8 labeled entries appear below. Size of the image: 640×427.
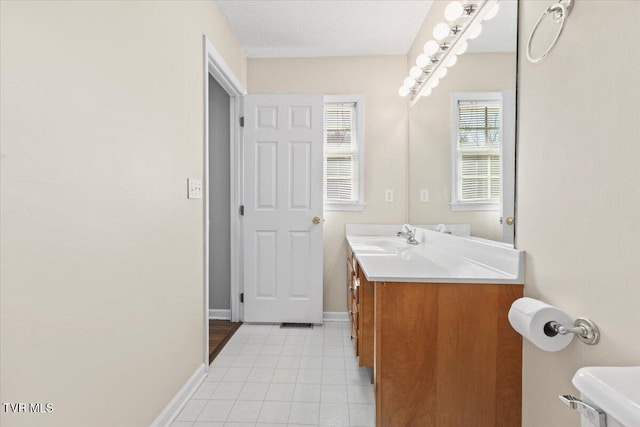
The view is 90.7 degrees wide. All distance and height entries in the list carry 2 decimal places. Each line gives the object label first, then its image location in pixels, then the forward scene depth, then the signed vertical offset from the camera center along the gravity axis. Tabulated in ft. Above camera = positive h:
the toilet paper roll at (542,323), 3.22 -1.25
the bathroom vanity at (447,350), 4.16 -1.95
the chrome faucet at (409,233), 8.08 -0.87
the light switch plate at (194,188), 5.90 +0.25
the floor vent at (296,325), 9.30 -3.68
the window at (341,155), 9.88 +1.47
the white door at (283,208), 9.41 -0.20
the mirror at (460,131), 4.44 +1.44
